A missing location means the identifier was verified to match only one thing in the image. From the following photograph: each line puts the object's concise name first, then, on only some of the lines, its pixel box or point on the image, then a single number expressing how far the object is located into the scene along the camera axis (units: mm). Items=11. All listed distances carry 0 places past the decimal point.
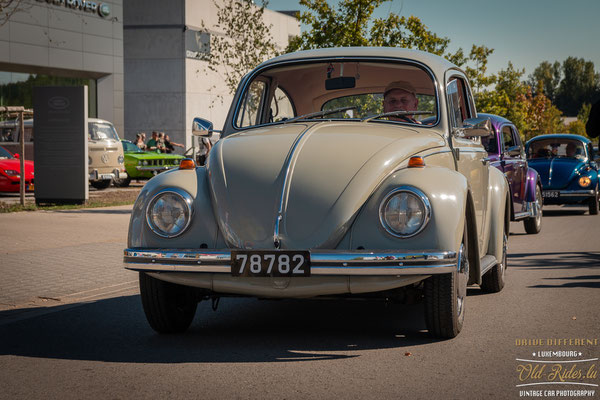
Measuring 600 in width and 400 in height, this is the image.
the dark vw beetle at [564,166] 18500
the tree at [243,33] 27019
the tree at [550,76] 149125
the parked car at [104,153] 23250
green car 26233
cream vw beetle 4820
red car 21188
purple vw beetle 12727
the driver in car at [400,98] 6617
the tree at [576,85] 145750
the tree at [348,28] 23594
